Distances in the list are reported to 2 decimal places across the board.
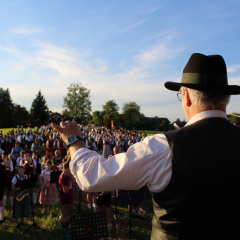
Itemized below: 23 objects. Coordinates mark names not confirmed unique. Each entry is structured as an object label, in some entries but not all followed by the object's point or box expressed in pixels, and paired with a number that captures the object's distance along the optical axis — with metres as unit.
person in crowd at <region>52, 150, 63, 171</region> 8.88
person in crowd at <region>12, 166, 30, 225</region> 6.41
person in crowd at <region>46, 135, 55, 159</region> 16.31
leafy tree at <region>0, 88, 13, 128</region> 59.69
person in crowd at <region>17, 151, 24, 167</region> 10.22
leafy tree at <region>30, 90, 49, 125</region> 69.93
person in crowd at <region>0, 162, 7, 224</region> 6.61
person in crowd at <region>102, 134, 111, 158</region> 16.46
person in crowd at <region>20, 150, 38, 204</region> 8.21
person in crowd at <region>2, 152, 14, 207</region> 7.30
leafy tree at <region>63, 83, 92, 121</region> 72.56
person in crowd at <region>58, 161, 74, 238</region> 5.90
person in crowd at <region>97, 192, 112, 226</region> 6.32
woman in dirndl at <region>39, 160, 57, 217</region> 7.41
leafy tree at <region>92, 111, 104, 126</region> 70.06
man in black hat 1.09
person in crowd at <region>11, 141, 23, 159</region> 14.45
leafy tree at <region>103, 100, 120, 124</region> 79.69
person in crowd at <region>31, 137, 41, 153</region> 18.49
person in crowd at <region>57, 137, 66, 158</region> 15.98
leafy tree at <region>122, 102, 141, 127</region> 77.56
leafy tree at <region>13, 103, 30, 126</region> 60.16
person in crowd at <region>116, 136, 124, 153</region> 18.68
